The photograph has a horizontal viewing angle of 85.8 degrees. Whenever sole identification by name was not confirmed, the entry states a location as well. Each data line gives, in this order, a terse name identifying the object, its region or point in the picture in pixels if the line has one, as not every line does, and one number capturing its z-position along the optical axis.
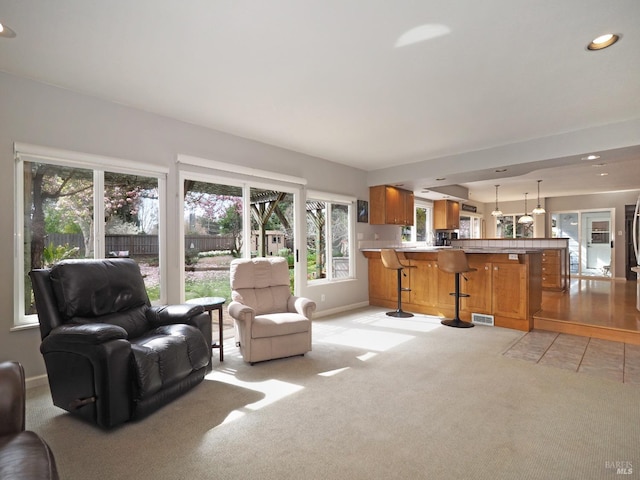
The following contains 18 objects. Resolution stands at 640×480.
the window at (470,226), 10.62
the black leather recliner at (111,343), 2.16
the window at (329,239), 5.59
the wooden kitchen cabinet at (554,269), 7.12
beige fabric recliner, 3.26
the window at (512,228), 10.92
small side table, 3.28
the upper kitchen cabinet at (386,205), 6.33
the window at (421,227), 8.16
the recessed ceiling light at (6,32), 2.15
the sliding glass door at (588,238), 9.39
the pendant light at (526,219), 8.91
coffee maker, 8.89
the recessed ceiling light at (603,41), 2.26
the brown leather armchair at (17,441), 1.11
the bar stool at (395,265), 5.36
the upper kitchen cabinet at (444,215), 8.83
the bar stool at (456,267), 4.67
